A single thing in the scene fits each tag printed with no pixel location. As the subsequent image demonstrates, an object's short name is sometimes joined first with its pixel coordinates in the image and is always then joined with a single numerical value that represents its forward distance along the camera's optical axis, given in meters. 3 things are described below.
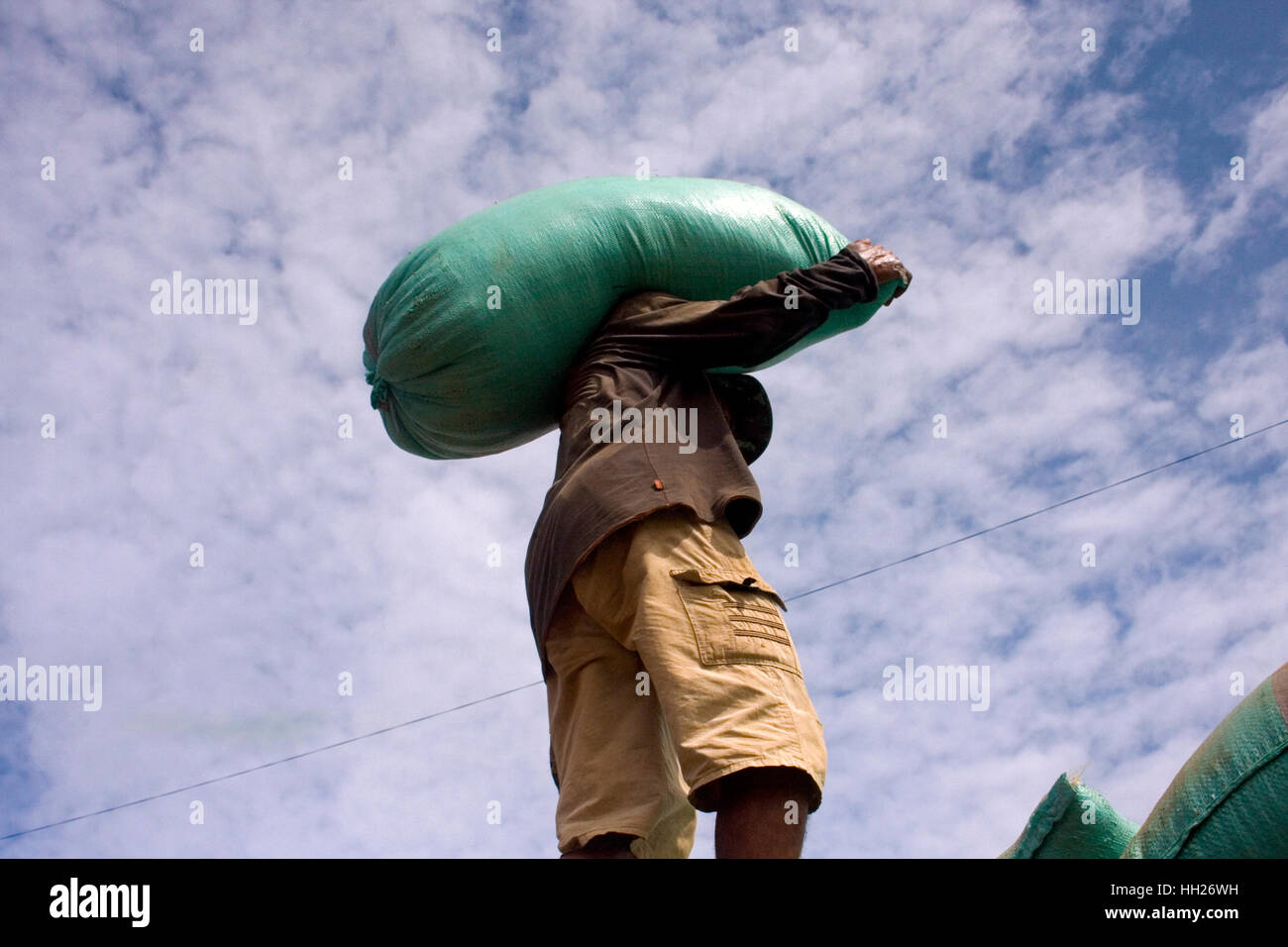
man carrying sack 2.28
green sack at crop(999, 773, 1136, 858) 2.52
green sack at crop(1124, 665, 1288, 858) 1.93
